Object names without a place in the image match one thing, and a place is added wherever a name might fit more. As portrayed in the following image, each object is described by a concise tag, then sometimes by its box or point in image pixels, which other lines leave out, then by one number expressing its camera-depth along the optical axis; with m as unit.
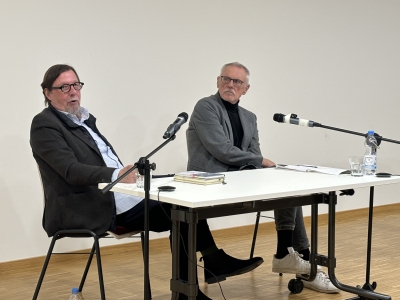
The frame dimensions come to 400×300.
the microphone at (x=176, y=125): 2.78
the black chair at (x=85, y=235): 3.19
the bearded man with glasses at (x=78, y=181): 3.25
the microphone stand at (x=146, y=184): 2.75
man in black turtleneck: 3.94
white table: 2.83
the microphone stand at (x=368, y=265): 3.68
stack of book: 3.14
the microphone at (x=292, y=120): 3.44
